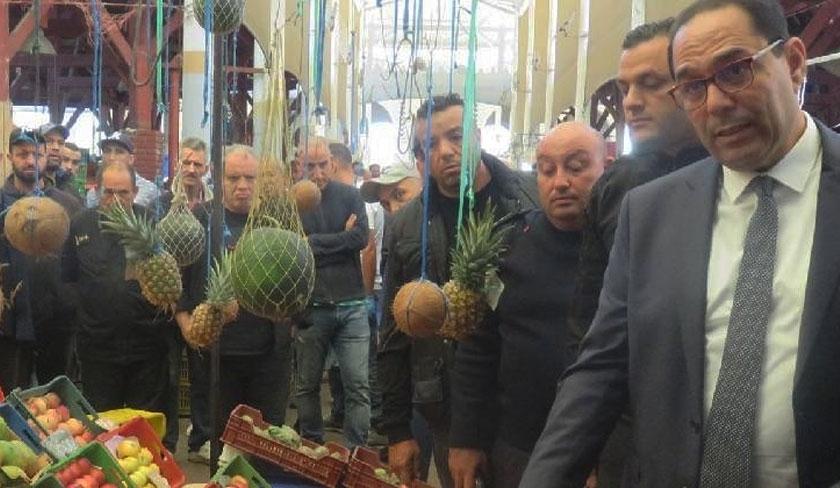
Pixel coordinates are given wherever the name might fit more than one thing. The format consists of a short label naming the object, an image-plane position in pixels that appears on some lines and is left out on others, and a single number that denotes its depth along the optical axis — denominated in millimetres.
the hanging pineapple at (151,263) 2980
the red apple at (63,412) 2771
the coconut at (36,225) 2945
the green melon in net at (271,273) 2451
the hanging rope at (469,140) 2472
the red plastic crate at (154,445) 2719
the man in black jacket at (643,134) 1862
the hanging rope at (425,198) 2564
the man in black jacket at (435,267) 2719
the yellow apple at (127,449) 2613
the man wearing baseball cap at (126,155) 4891
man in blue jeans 4488
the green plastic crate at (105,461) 2289
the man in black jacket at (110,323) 4129
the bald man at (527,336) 2227
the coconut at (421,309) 2385
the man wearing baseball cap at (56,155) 4848
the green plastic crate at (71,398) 2812
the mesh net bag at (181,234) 3124
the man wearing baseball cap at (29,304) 4180
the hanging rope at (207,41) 2488
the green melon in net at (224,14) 2521
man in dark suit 1239
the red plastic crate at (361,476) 2533
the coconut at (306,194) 3662
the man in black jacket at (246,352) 3939
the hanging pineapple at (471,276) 2414
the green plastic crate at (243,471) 2434
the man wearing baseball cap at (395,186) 5141
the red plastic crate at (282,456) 2562
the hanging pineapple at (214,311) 2924
